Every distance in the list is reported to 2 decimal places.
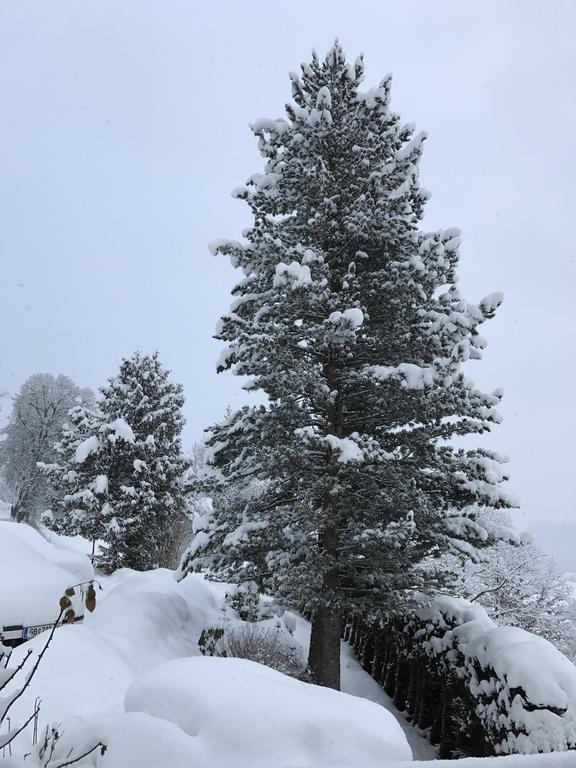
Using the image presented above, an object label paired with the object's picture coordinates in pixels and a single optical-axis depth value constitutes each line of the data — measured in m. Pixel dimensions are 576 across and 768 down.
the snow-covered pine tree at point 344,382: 7.32
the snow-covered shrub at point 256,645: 7.63
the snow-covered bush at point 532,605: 17.09
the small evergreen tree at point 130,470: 17.19
